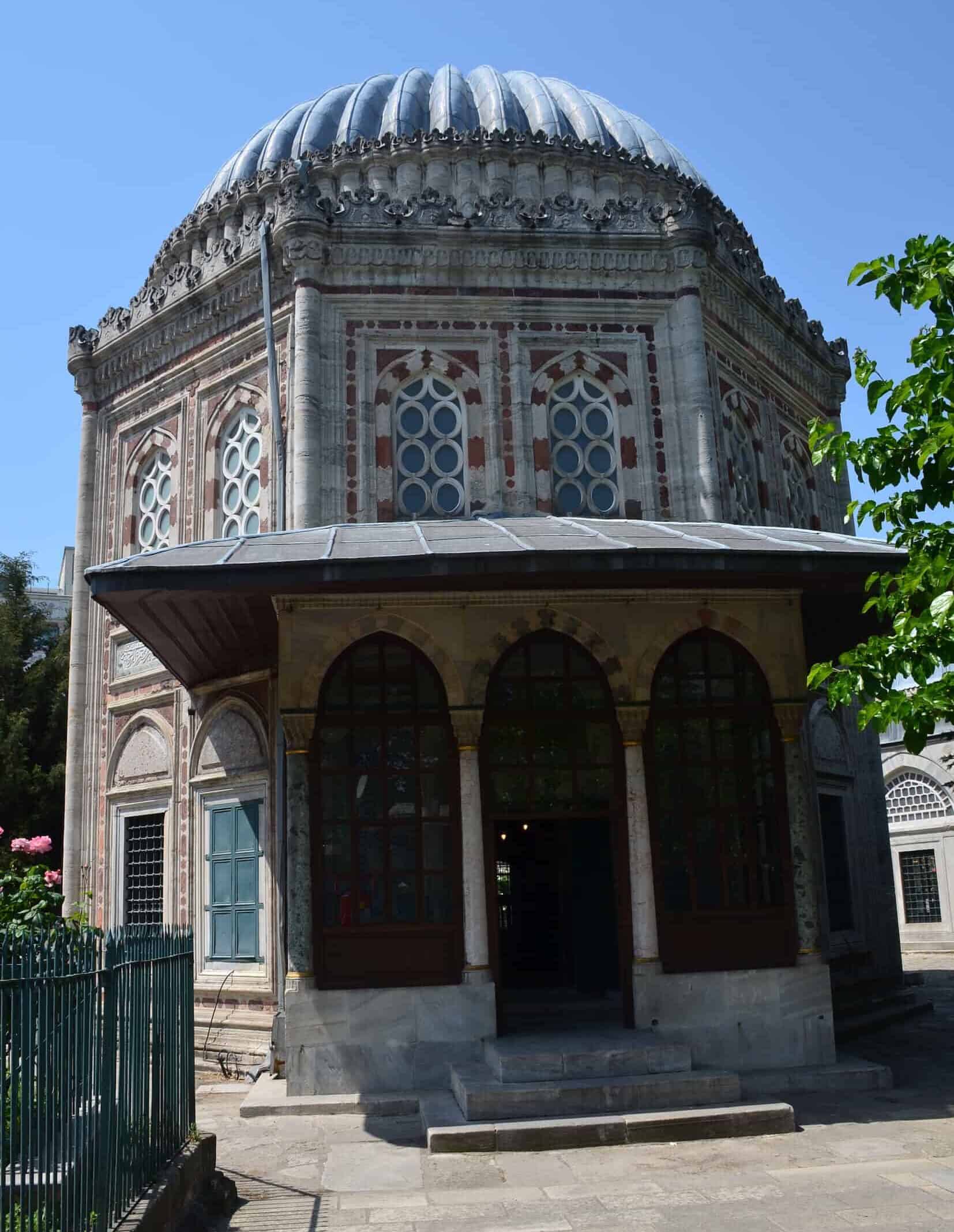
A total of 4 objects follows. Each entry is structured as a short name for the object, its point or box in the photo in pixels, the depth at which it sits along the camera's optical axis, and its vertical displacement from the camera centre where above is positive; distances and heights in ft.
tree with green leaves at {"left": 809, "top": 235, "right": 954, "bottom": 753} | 16.63 +5.48
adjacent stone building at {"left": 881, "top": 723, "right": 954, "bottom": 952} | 81.41 +0.20
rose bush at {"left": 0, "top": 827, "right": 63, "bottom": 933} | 24.53 -0.53
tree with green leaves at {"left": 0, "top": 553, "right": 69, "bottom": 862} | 67.05 +9.59
